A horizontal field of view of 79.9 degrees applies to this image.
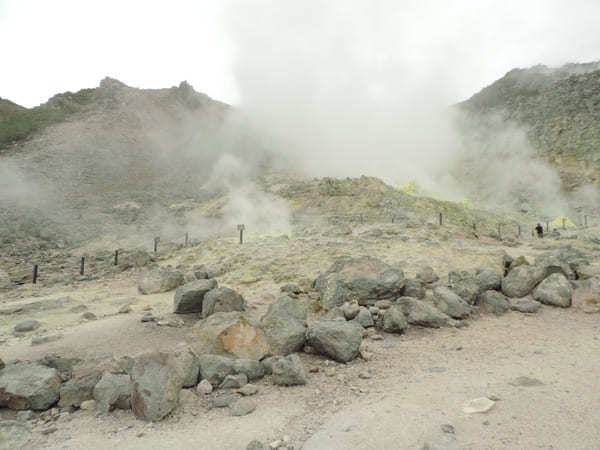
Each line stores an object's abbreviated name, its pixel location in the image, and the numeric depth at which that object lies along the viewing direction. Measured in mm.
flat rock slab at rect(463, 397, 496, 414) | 2965
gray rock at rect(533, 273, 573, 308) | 6266
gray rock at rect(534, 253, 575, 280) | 7133
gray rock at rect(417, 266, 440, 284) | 7852
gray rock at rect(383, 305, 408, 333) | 5535
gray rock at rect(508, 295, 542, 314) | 6160
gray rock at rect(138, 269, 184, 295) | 8906
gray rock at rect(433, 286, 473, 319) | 6016
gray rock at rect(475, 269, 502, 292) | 6945
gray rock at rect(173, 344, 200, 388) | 3727
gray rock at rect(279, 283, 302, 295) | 7594
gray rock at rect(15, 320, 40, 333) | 6246
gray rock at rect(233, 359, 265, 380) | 3918
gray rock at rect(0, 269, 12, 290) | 11119
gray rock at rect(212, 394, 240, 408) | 3416
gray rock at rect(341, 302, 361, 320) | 5934
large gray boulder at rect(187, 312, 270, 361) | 4320
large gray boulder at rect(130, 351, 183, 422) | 3180
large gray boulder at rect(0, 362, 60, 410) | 3447
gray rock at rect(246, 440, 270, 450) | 2594
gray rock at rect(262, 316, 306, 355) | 4564
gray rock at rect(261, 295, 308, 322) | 5018
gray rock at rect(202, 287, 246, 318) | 5926
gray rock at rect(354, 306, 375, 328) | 5738
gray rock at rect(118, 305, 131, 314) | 7065
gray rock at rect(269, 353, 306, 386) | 3824
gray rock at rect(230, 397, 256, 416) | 3262
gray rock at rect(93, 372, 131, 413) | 3370
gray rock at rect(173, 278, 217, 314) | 6297
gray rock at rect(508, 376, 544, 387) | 3475
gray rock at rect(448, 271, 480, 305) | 6613
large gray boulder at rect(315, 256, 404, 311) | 6609
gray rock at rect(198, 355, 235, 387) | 3801
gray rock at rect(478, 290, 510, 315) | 6294
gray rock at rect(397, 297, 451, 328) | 5711
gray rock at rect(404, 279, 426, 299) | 6747
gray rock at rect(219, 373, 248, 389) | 3730
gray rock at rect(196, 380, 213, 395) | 3619
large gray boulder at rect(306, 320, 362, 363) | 4457
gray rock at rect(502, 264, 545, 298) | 6797
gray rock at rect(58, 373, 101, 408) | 3510
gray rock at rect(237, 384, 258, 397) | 3598
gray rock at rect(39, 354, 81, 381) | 4133
